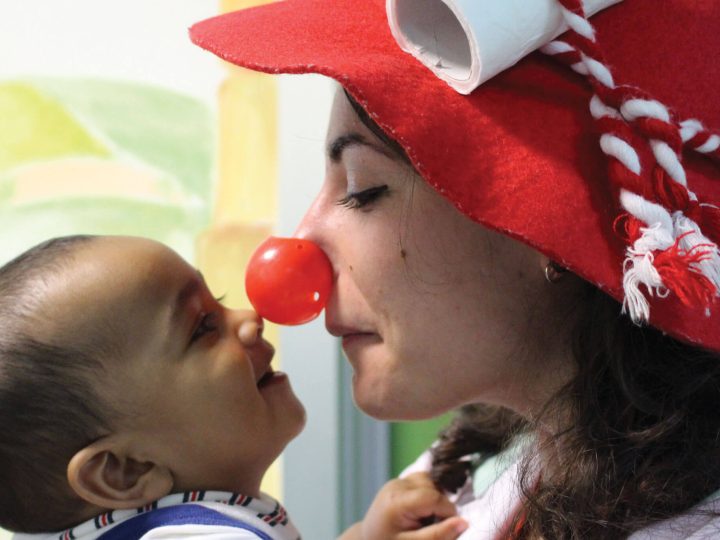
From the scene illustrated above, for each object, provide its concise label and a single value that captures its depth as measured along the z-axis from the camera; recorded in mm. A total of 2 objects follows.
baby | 892
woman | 689
